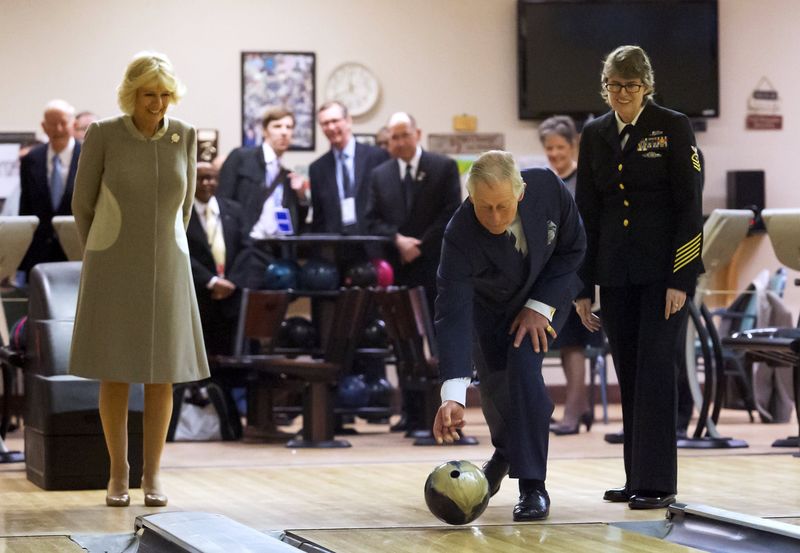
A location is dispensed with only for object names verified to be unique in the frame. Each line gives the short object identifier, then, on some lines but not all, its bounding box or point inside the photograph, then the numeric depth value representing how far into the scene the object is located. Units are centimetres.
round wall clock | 2072
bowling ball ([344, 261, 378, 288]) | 1474
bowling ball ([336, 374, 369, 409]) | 1523
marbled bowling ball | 794
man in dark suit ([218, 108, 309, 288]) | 1576
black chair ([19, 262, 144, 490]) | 1064
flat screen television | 2120
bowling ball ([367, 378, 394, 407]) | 1537
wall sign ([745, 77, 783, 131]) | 2175
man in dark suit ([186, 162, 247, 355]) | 1524
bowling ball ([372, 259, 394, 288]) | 1486
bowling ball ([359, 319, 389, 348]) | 1534
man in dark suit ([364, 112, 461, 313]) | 1532
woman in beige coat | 949
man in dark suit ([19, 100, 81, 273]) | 1502
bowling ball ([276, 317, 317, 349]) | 1519
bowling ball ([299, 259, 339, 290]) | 1481
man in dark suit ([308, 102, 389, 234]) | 1600
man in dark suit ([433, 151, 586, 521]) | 823
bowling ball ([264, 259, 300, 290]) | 1491
